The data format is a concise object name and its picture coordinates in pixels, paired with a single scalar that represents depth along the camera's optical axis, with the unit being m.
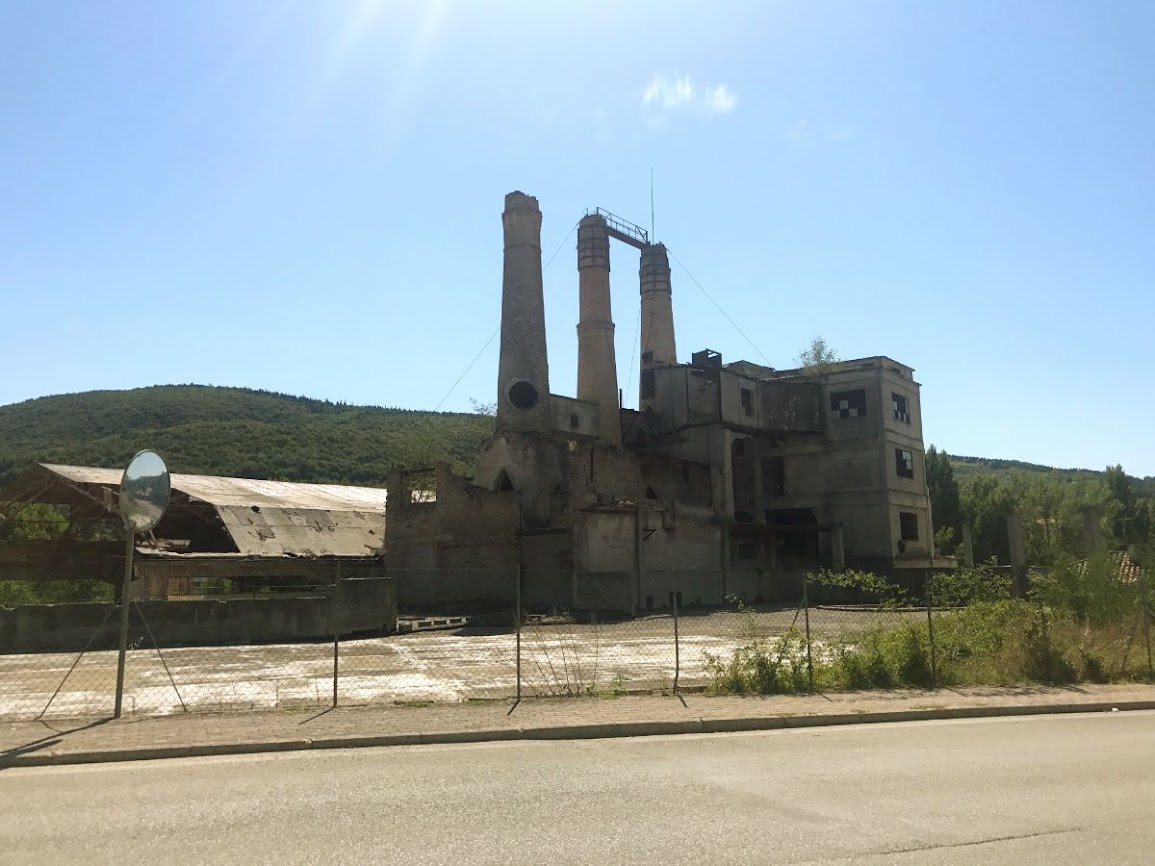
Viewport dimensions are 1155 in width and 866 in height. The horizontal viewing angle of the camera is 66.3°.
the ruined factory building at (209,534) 26.95
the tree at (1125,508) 74.81
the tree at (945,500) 70.50
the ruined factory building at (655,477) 37.81
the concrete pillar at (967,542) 49.66
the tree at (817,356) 73.94
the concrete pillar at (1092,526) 27.77
